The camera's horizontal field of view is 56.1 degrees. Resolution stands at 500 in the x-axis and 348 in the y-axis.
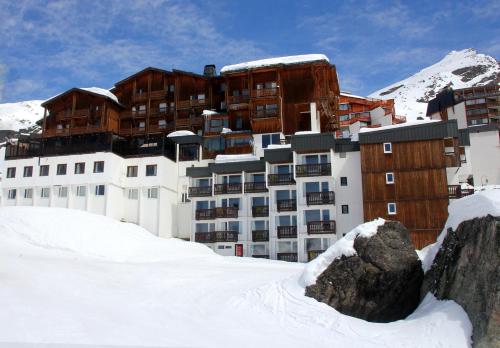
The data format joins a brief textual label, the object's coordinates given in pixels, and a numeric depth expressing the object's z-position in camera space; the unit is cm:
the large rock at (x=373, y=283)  1925
